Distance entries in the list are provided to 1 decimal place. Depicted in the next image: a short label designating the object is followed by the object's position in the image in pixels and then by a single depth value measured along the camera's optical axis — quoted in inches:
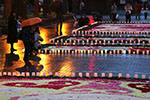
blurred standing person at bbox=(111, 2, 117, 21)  1589.6
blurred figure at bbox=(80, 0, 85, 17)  2001.7
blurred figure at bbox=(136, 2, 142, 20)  1793.6
